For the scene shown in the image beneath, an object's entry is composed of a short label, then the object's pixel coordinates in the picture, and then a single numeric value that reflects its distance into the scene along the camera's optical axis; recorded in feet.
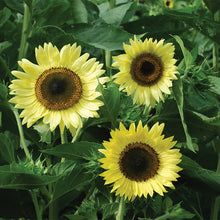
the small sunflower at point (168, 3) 5.97
